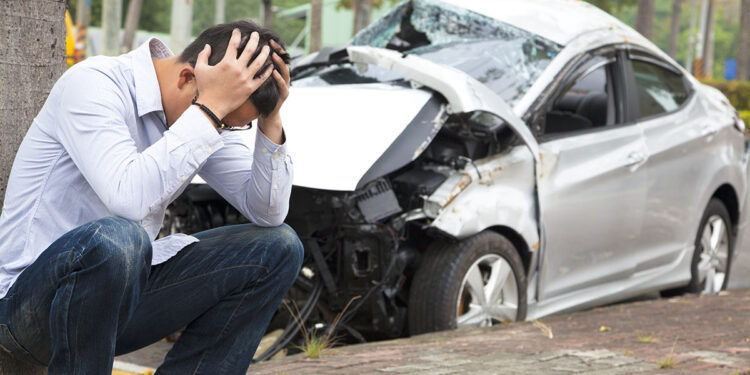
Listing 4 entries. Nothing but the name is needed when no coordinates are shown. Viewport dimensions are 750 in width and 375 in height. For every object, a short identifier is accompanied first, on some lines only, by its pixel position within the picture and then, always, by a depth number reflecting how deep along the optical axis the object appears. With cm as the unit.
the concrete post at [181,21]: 1278
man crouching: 256
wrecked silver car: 447
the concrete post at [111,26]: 1412
